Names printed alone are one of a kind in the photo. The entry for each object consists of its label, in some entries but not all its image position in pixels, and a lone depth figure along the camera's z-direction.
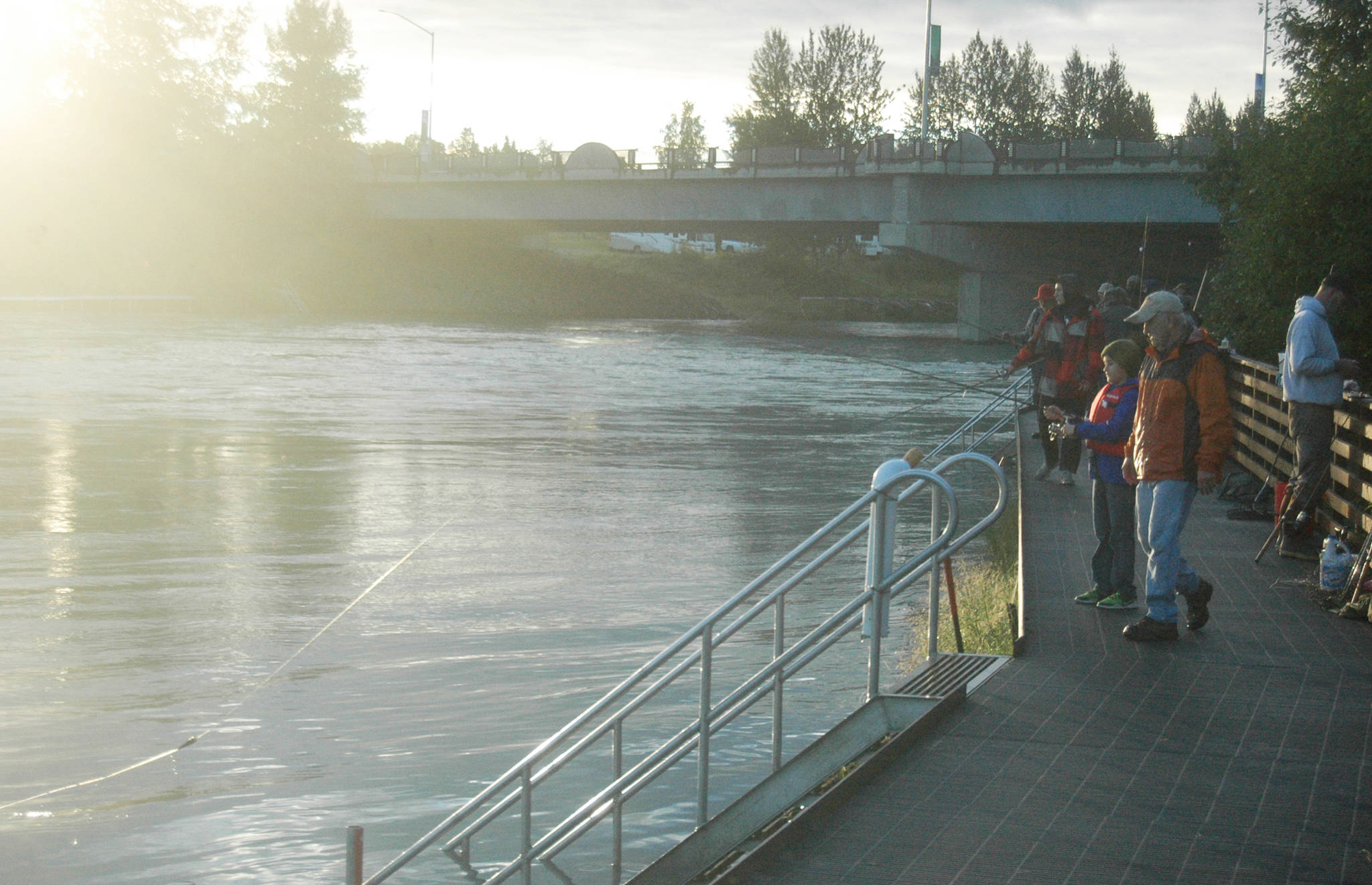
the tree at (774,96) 97.69
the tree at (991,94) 104.69
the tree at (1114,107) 107.29
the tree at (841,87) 98.06
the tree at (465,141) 132.32
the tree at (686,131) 131.38
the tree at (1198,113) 115.12
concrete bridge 44.69
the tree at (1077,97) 106.75
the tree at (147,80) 66.62
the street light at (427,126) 80.29
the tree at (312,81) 74.00
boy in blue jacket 8.09
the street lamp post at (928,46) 54.60
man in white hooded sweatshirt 9.66
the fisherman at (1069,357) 13.52
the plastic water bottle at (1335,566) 8.69
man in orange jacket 7.29
